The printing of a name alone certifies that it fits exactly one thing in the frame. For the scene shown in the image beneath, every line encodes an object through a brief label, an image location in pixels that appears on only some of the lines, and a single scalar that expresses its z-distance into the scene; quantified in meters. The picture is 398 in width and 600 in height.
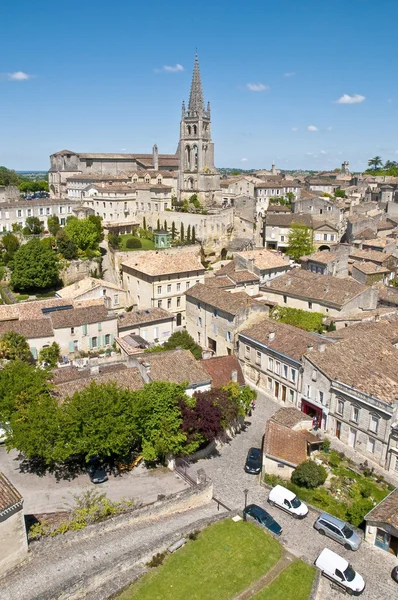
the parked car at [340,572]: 19.42
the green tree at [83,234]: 61.75
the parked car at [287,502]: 23.77
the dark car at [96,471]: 25.67
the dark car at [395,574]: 20.16
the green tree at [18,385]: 27.14
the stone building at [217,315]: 41.53
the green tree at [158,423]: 25.97
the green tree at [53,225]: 65.25
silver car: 21.77
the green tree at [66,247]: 59.19
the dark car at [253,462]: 27.77
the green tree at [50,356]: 38.69
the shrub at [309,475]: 25.78
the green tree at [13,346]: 36.72
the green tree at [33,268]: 52.84
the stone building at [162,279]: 51.44
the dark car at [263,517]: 22.31
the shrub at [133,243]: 67.19
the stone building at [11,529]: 18.48
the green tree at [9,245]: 58.00
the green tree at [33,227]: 64.38
